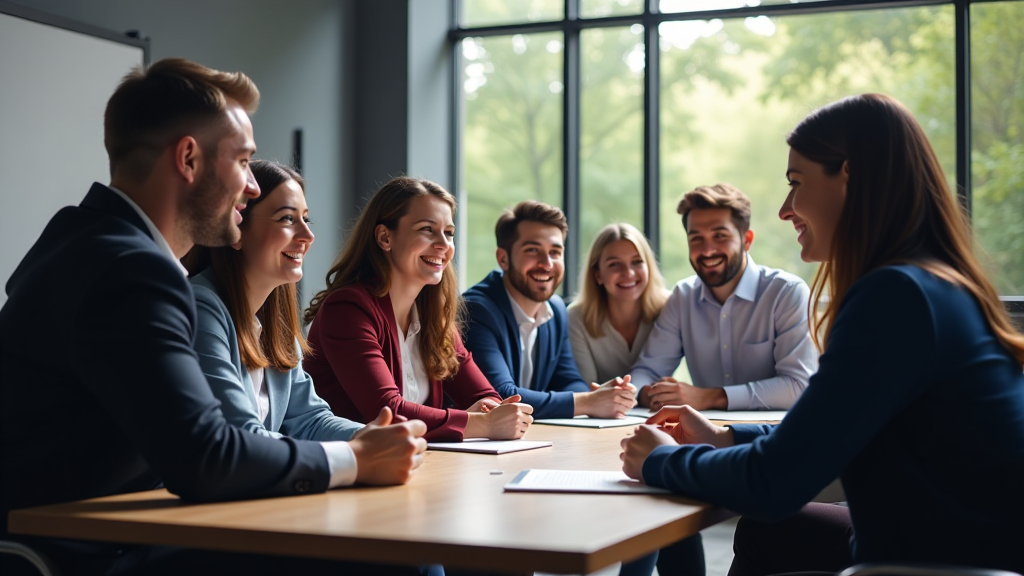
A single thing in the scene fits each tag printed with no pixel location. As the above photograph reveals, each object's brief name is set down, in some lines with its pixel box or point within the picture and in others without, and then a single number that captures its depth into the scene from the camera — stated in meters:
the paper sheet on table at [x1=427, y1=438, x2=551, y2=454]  2.28
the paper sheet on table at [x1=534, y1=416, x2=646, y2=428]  2.90
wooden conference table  1.30
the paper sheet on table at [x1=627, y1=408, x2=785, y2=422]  3.06
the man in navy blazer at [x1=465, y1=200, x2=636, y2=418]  3.57
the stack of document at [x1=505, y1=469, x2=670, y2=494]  1.71
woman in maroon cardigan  2.66
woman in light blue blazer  2.16
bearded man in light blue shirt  3.78
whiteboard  3.59
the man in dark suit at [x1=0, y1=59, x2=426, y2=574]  1.47
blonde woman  4.06
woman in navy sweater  1.49
